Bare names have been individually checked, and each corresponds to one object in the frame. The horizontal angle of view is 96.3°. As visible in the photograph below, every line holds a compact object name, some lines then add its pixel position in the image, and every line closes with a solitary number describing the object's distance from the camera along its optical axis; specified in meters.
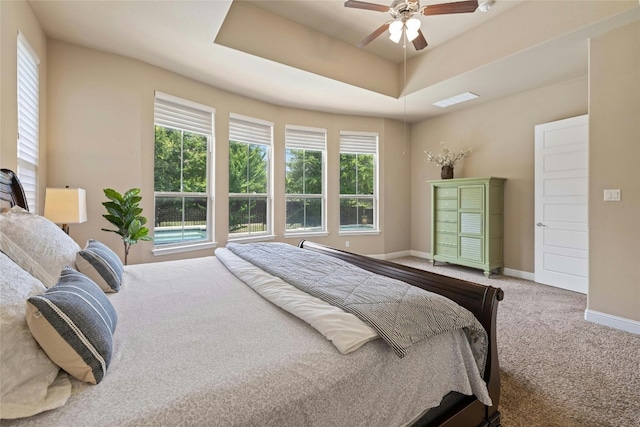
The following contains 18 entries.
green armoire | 4.28
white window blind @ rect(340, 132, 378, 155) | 5.38
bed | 0.74
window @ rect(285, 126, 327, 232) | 4.93
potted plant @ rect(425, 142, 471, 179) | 4.93
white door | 3.52
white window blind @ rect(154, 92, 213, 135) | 3.50
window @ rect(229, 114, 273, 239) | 4.32
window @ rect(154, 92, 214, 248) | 3.58
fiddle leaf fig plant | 2.83
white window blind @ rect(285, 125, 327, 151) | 4.90
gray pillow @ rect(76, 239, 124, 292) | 1.57
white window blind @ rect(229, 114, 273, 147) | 4.27
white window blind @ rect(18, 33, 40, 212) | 2.29
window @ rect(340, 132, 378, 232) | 5.42
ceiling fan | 2.26
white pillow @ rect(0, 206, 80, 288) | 1.30
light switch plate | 2.62
